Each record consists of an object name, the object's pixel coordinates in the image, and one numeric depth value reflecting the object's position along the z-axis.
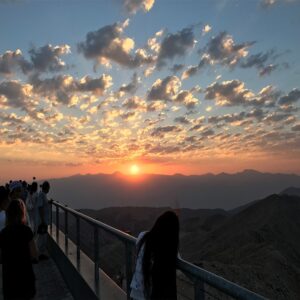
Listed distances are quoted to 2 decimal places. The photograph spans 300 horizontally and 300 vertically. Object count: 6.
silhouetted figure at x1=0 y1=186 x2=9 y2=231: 3.23
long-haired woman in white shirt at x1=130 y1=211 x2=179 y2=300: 2.19
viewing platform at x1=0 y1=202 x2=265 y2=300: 1.85
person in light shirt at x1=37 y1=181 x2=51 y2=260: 6.41
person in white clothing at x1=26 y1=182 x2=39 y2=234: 6.62
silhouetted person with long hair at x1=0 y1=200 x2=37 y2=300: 2.86
